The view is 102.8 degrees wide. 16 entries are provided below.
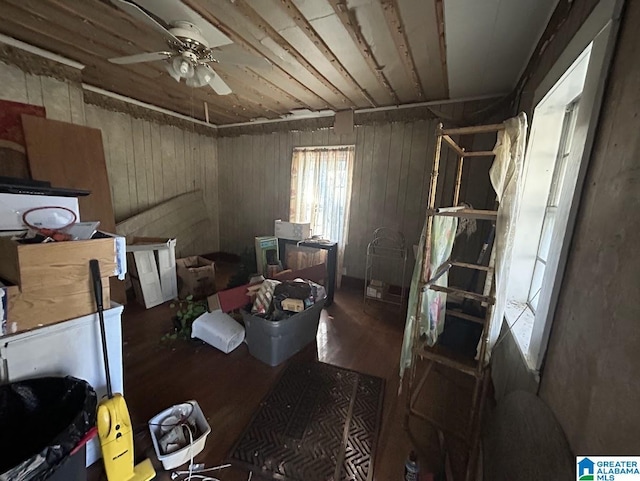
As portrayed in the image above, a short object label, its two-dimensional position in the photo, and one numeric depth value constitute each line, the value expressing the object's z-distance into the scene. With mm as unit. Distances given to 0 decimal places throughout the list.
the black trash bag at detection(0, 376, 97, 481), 939
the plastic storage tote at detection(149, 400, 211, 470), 1215
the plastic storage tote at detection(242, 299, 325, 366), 1942
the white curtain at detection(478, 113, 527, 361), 1140
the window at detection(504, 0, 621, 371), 893
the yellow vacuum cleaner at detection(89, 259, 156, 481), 1034
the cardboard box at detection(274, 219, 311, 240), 3465
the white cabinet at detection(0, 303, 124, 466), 1000
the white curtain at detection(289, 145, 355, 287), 3623
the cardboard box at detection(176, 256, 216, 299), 3129
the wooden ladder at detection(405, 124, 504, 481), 1237
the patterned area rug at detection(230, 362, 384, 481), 1278
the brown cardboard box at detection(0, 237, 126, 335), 971
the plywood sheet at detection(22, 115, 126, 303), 2314
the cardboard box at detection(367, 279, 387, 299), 3201
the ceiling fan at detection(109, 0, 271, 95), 1705
